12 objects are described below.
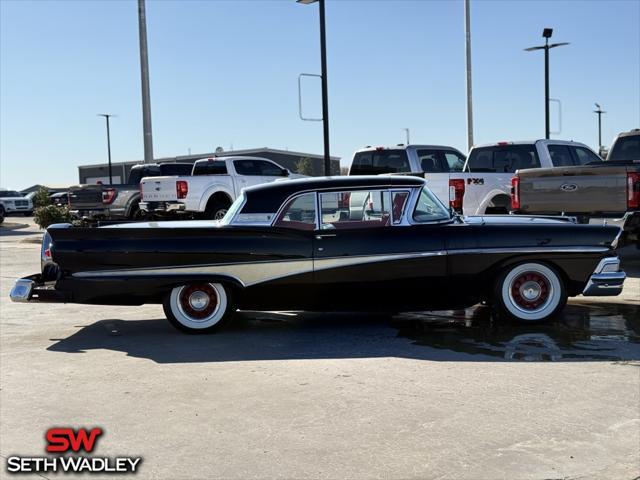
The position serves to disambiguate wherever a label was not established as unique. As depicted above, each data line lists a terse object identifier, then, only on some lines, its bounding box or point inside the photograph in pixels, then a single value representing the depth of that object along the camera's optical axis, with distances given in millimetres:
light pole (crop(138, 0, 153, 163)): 24656
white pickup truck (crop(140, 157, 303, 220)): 17562
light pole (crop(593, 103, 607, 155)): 51000
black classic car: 7219
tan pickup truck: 10039
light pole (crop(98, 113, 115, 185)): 62438
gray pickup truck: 21844
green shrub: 23062
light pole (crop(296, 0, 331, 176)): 18203
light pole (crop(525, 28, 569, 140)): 24406
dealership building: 67094
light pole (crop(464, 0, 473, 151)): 25812
